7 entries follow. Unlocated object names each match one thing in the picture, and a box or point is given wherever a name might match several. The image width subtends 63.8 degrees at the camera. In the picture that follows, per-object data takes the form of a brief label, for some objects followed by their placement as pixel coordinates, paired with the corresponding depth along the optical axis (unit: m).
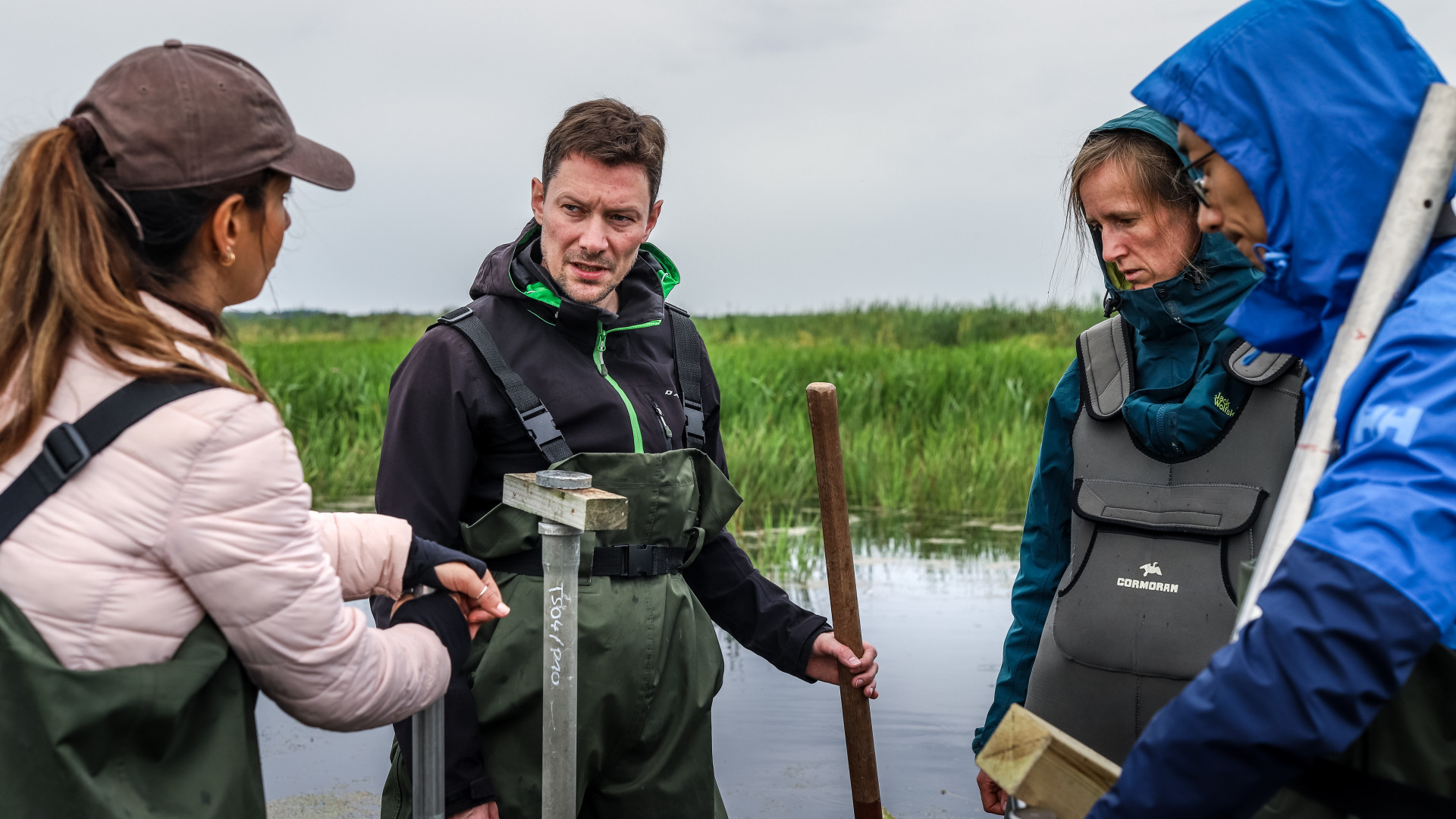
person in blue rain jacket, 1.16
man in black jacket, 2.36
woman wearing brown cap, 1.44
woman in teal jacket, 2.28
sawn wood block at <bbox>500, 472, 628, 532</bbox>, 1.93
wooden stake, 2.84
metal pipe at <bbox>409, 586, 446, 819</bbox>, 2.01
